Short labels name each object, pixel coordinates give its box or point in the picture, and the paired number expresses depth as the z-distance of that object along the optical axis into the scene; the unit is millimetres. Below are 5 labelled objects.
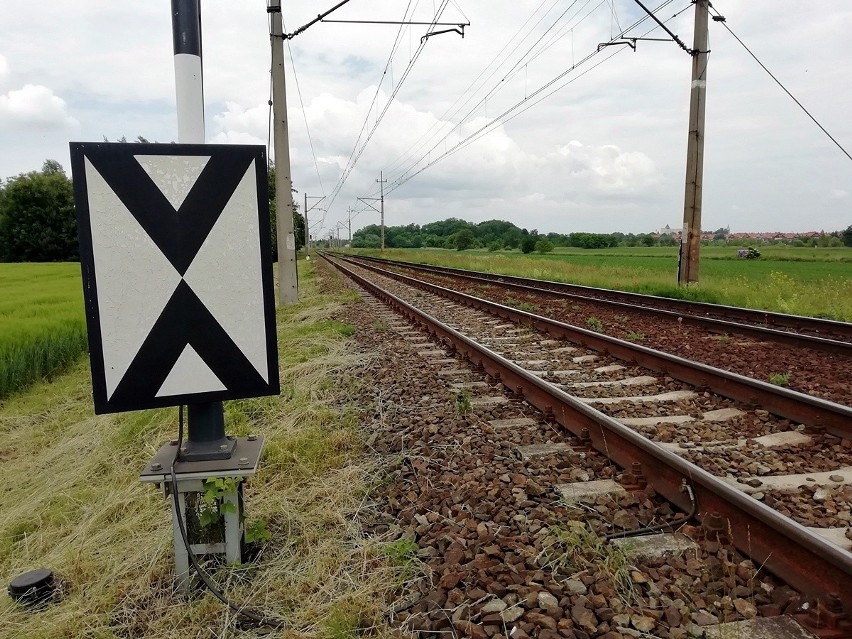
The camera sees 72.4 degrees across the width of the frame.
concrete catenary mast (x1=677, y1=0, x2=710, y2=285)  13758
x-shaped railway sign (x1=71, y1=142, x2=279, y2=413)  1906
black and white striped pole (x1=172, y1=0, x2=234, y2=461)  2193
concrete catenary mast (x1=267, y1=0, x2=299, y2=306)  13367
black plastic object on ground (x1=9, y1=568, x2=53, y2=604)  2414
